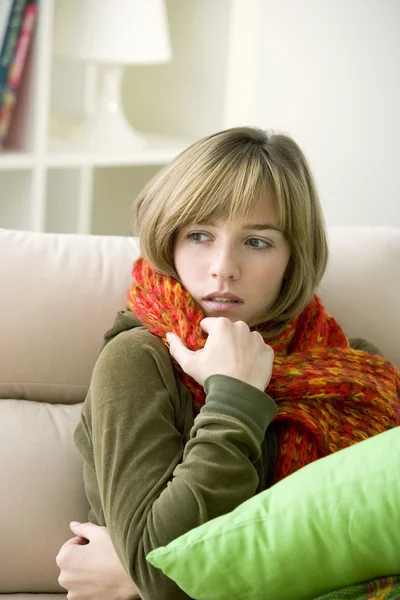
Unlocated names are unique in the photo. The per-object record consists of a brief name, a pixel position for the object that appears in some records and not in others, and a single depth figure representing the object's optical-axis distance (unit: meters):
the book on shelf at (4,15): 4.03
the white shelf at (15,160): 4.20
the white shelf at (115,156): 4.40
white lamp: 4.47
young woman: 1.81
